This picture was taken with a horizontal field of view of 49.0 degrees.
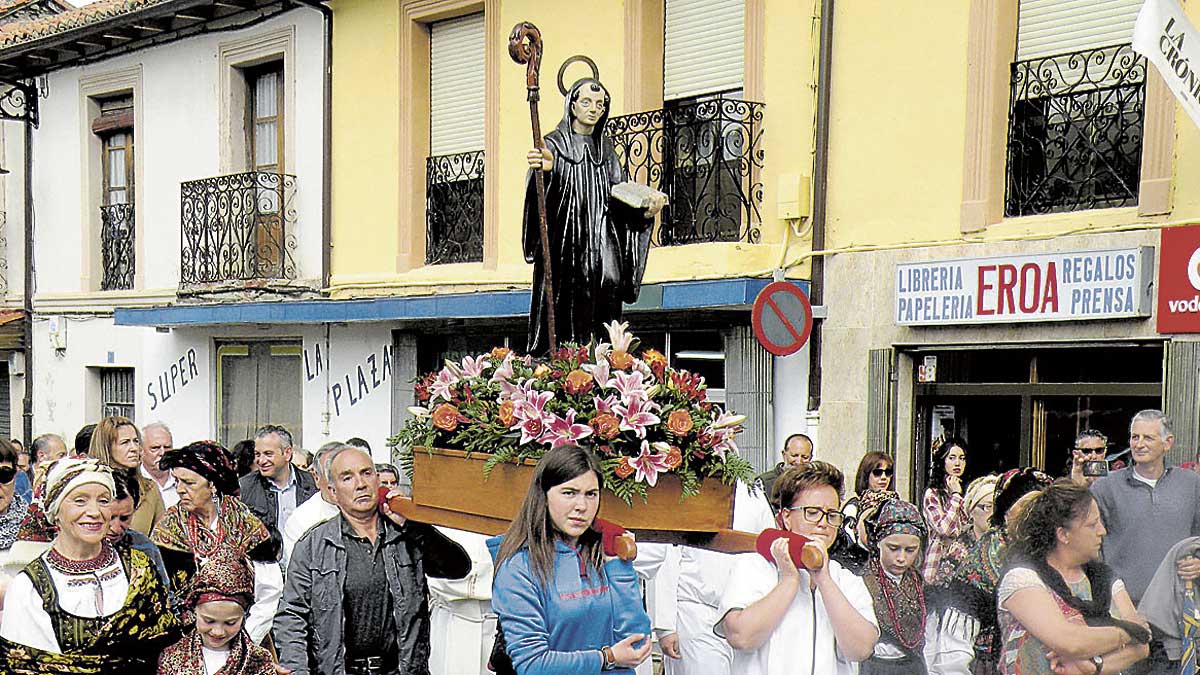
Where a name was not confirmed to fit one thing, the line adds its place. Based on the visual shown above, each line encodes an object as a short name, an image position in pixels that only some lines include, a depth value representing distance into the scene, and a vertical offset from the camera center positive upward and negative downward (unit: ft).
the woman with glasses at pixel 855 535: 16.97 -3.35
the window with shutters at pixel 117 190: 55.16 +3.53
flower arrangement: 14.52 -1.60
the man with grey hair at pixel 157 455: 25.12 -3.58
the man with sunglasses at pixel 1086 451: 24.72 -3.23
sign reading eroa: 28.22 -0.15
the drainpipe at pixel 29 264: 59.16 +0.33
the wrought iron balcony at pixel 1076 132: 29.35 +3.48
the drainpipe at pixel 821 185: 34.14 +2.48
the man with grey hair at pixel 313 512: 18.69 -3.43
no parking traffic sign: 28.55 -0.86
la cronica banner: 24.43 +4.39
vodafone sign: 27.14 +0.05
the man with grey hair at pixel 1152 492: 20.67 -3.48
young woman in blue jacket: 13.20 -3.15
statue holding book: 17.49 +0.76
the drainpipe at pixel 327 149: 47.60 +4.53
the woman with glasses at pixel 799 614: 14.03 -3.60
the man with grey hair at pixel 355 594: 16.25 -3.96
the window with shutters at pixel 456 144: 44.16 +4.51
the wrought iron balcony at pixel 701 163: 36.01 +3.26
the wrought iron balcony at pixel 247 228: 48.78 +1.72
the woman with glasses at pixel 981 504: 19.22 -3.36
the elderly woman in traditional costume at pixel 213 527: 17.81 -3.53
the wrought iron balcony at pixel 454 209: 44.11 +2.28
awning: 34.30 -1.06
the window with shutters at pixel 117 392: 56.54 -5.19
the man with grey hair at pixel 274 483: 26.35 -4.26
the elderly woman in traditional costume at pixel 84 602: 14.48 -3.70
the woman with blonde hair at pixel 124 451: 23.22 -3.23
